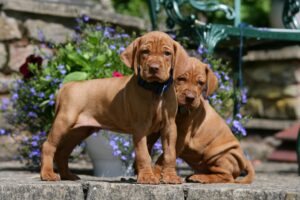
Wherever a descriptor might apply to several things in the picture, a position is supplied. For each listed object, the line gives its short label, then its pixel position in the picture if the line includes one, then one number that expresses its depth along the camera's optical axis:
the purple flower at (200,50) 7.93
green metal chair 8.05
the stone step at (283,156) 11.16
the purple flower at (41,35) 8.79
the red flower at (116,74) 7.22
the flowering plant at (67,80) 7.44
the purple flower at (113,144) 7.15
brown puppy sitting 5.99
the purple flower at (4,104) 8.22
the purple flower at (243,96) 8.11
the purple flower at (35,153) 7.71
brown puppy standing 5.47
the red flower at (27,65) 7.88
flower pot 7.37
